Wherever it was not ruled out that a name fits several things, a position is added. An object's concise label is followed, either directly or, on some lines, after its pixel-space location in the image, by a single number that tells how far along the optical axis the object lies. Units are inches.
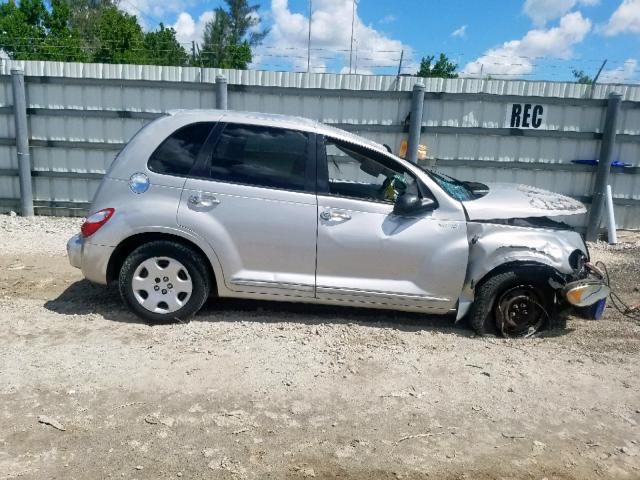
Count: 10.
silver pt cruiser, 176.2
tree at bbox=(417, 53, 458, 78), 1622.4
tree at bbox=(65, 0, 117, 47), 1757.6
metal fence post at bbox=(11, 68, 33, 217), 337.1
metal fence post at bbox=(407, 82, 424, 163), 331.0
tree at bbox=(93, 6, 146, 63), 1157.1
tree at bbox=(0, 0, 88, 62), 1406.3
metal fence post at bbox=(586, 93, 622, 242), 330.0
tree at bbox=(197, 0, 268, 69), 2180.6
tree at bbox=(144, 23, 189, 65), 1227.4
